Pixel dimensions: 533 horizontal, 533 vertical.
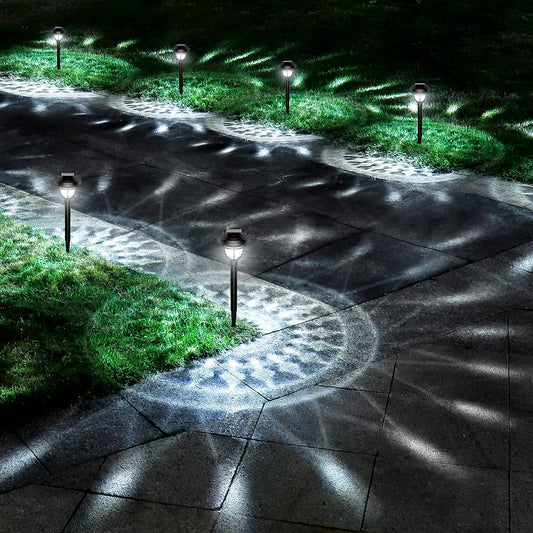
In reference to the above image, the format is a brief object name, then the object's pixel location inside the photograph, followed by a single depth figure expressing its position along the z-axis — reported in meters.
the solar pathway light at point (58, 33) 20.38
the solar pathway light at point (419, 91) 15.02
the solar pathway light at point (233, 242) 8.78
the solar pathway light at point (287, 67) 16.73
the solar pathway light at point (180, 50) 18.09
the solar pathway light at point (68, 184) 10.43
